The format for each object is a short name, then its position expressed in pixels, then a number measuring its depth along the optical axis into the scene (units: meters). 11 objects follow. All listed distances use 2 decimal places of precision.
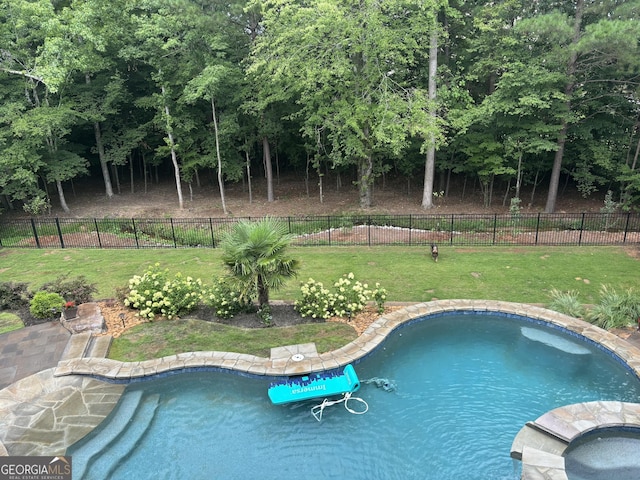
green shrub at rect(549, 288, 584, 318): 9.14
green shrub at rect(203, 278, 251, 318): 9.10
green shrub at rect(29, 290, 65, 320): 9.12
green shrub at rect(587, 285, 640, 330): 8.64
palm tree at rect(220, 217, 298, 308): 8.12
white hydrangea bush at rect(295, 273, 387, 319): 9.06
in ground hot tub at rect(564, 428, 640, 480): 5.39
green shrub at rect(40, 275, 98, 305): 9.88
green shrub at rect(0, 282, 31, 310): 9.86
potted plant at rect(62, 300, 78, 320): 8.94
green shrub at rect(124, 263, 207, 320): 9.05
